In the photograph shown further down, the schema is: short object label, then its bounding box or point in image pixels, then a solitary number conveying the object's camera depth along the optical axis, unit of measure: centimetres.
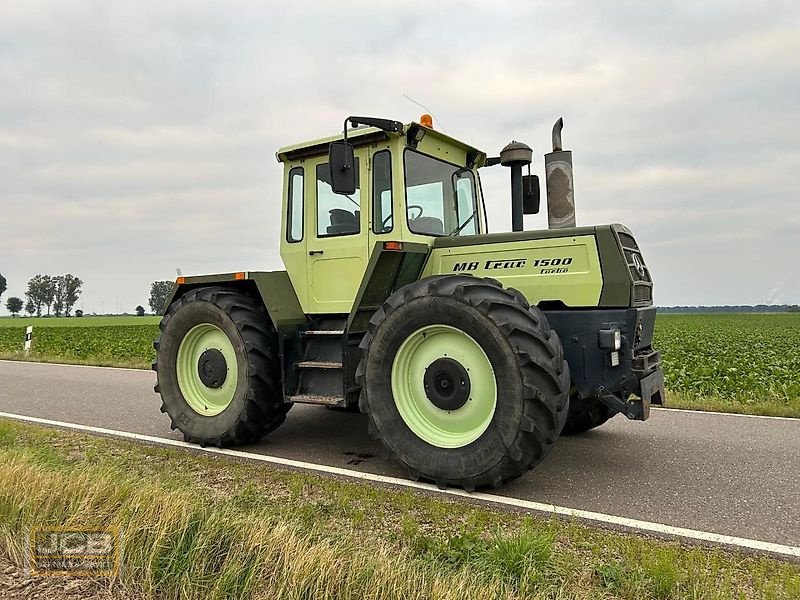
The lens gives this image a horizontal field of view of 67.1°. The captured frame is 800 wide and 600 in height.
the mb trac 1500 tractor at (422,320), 416
